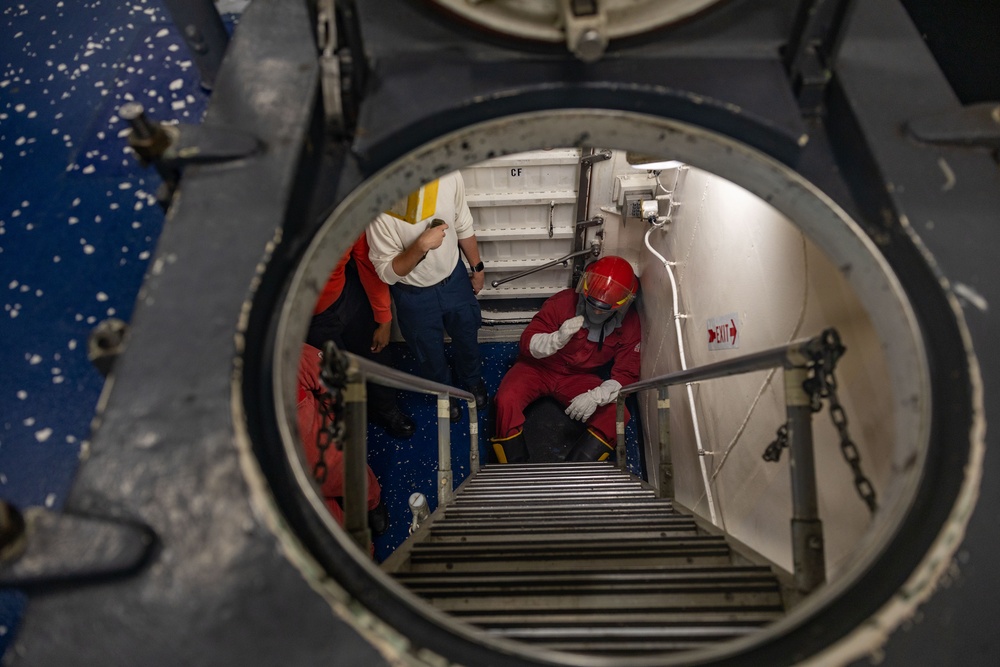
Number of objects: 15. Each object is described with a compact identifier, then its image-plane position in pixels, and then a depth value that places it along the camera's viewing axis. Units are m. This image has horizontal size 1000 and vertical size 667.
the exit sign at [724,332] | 2.95
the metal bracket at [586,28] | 1.50
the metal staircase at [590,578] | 1.35
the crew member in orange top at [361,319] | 3.95
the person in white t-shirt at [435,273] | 3.81
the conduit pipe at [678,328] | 3.27
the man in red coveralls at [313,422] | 3.03
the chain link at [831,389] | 1.49
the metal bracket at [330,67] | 1.49
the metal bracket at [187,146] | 1.44
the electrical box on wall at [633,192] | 4.40
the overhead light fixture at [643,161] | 3.27
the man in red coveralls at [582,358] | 4.73
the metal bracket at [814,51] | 1.54
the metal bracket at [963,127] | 1.45
